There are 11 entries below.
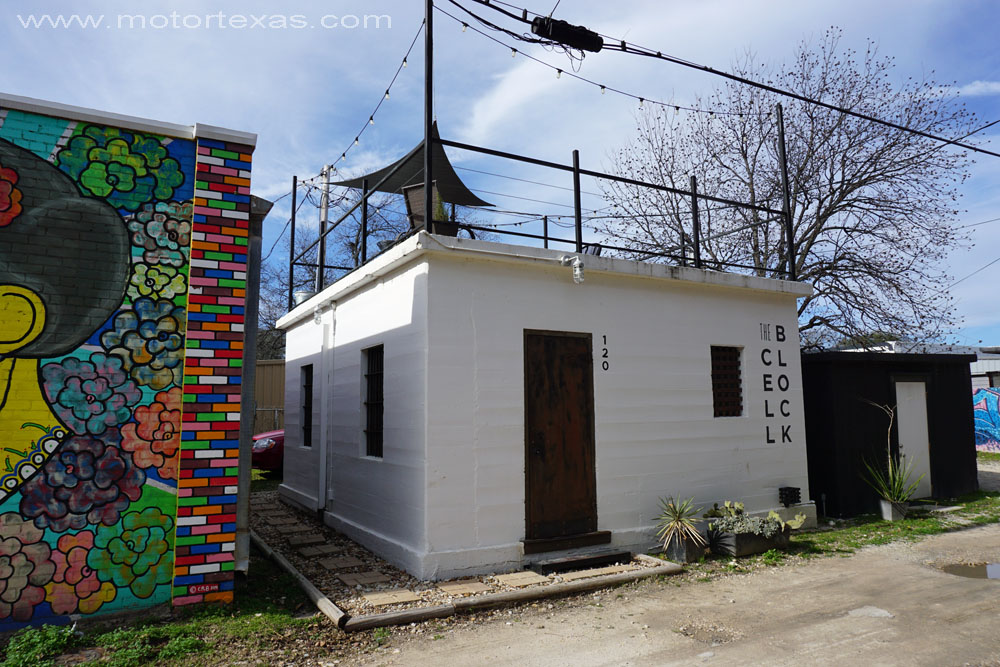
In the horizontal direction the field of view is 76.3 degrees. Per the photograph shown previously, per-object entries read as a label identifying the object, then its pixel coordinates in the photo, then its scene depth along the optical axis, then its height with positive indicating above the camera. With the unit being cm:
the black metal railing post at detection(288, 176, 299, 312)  1137 +257
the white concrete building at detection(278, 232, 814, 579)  639 -9
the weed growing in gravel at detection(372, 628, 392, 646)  473 -181
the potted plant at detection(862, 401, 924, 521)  916 -141
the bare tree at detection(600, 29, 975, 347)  1326 +406
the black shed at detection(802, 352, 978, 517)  949 -54
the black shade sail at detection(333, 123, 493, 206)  918 +327
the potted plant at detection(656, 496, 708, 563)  692 -161
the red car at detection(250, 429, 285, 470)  1405 -119
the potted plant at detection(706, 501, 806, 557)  713 -163
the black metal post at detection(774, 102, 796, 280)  941 +271
